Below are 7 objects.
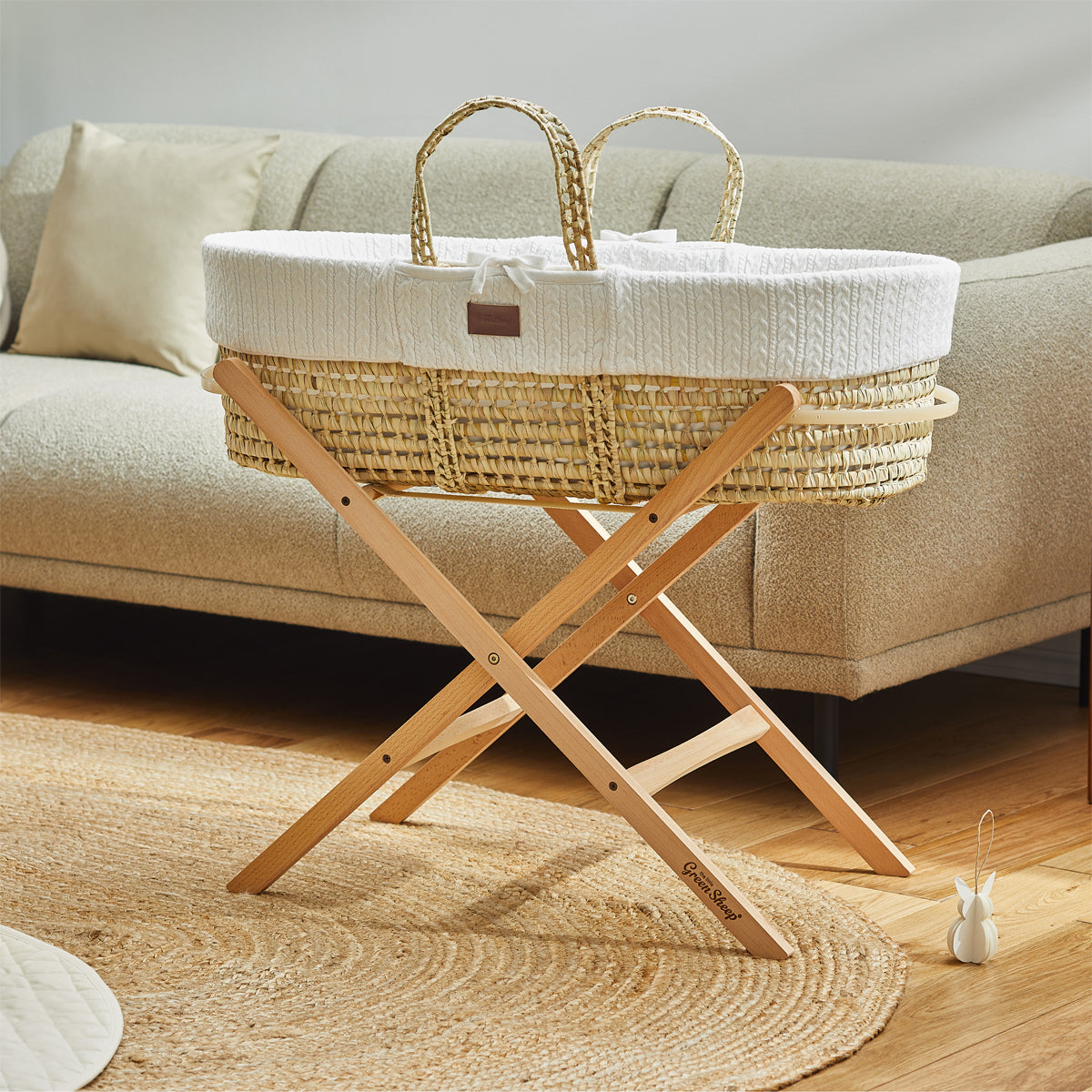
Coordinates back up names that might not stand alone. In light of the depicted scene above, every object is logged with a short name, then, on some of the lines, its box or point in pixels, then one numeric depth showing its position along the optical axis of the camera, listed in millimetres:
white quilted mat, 3966
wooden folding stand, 4189
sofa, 4650
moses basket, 4075
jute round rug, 4007
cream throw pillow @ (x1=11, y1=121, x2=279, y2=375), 5637
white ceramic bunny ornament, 4200
